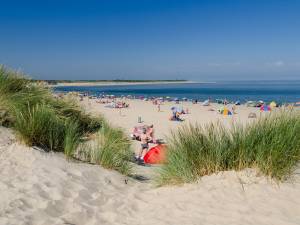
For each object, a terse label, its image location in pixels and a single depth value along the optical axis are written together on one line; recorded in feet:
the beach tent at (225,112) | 73.51
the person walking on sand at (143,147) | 30.50
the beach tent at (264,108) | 84.08
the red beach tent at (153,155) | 28.06
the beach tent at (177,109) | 67.41
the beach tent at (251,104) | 99.39
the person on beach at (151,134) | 35.72
